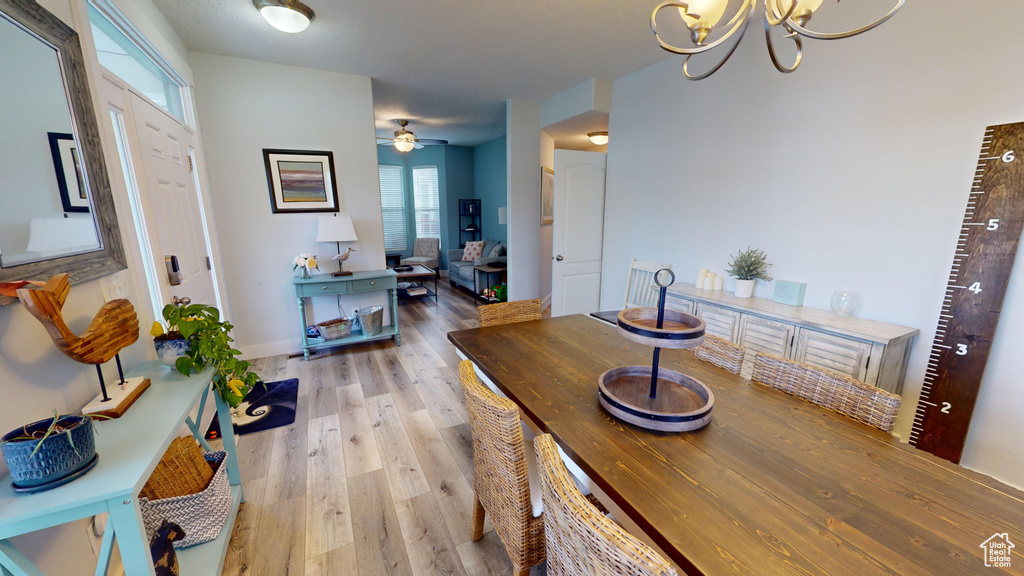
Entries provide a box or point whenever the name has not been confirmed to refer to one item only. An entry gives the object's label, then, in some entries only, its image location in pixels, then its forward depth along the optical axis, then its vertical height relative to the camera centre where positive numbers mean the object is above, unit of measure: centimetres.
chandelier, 109 +65
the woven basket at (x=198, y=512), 136 -115
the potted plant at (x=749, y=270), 263 -38
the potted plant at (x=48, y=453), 81 -54
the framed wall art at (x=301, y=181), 342 +35
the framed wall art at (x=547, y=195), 490 +31
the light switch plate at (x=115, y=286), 142 -27
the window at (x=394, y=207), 761 +23
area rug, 247 -139
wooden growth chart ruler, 163 -37
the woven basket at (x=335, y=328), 357 -108
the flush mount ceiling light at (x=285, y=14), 215 +120
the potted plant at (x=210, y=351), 146 -54
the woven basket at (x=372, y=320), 374 -104
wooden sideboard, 187 -68
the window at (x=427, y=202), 779 +34
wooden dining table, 71 -65
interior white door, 397 -15
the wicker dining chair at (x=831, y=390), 115 -60
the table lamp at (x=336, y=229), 345 -11
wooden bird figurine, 95 -33
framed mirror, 99 +18
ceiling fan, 516 +109
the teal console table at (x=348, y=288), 345 -68
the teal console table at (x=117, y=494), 81 -63
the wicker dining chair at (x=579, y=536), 59 -55
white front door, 197 +9
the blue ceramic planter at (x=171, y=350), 146 -53
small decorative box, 241 -50
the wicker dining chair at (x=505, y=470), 107 -80
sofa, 637 -84
